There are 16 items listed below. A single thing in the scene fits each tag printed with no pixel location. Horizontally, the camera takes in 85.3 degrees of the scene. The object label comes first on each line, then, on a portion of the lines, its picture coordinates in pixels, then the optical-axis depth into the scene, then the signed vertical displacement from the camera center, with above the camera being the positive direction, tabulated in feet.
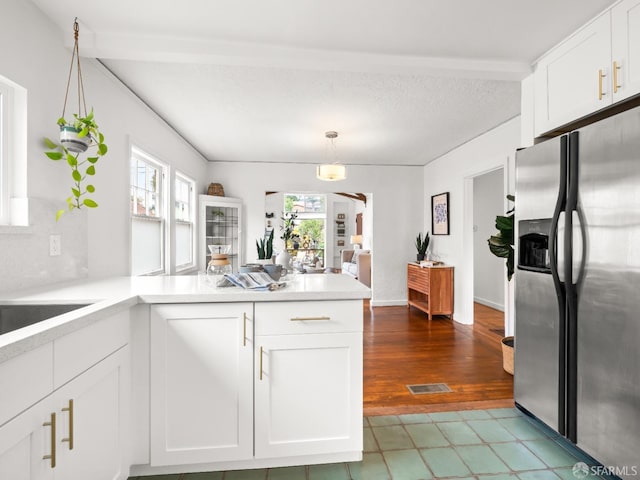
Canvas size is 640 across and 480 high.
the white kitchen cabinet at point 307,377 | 5.24 -2.10
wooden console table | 15.75 -2.27
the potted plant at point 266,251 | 11.96 -0.38
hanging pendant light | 13.09 +2.61
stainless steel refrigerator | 4.74 -0.73
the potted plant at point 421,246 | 17.67 -0.30
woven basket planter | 9.35 -3.11
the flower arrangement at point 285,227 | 28.13 +1.28
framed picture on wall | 16.31 +1.29
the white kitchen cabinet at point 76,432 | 3.07 -2.00
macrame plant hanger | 6.29 +3.03
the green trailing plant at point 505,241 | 8.96 -0.02
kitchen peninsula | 5.01 -2.01
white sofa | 24.13 -1.89
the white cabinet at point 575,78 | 6.00 +3.11
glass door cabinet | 16.16 +0.69
